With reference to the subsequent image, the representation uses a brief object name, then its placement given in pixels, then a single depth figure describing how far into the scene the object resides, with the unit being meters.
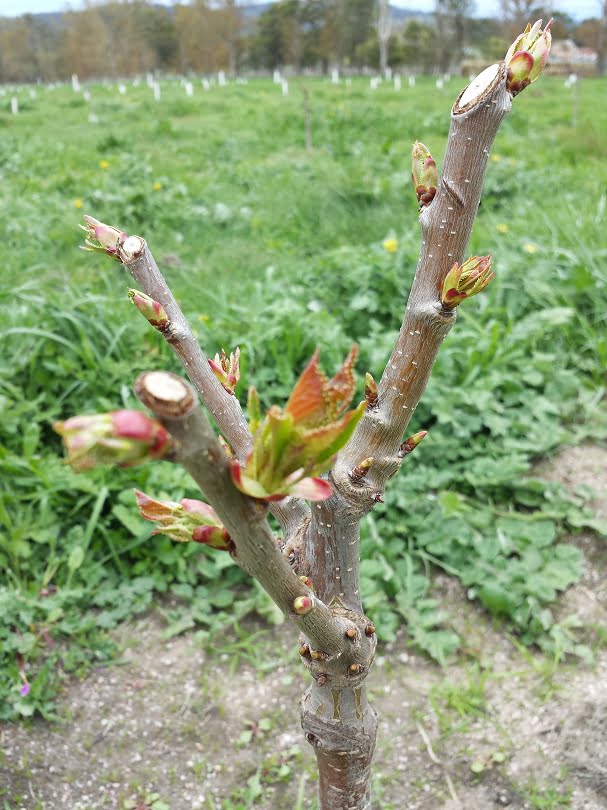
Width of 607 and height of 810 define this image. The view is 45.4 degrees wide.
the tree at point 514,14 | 35.53
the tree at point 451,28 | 38.56
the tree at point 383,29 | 31.03
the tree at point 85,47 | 43.28
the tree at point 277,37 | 43.59
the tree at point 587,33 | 42.75
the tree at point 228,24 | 45.25
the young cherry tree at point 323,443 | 0.52
